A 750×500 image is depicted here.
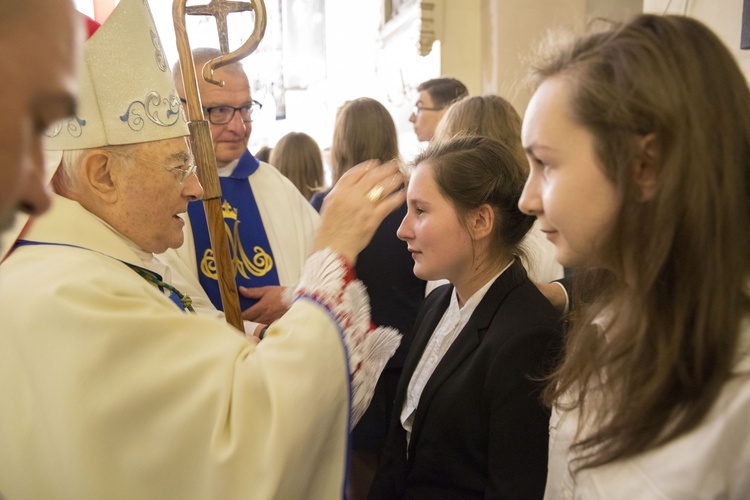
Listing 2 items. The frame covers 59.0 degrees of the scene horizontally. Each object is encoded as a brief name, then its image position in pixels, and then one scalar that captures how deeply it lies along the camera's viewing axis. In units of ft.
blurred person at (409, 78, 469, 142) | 11.94
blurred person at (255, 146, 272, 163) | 18.44
